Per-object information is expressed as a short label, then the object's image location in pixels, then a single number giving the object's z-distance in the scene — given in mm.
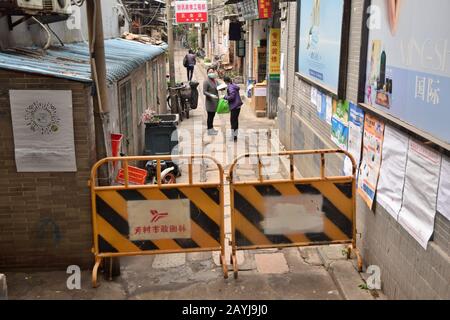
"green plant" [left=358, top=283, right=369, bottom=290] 5223
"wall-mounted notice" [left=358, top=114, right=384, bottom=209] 5254
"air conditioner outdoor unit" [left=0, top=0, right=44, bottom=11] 5797
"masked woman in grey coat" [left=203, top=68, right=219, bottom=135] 13344
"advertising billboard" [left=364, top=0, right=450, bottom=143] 3799
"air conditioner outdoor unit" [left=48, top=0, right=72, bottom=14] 6625
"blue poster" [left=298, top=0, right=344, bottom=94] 6891
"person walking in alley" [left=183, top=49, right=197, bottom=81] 25155
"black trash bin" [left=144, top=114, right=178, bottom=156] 10234
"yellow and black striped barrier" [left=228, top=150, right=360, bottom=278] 5480
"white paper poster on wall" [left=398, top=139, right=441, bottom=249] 3998
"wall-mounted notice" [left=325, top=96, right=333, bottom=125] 7238
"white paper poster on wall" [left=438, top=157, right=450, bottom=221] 3736
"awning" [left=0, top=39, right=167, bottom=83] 5297
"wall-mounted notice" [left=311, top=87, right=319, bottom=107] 8352
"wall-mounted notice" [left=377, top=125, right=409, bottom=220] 4617
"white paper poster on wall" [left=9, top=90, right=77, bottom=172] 5242
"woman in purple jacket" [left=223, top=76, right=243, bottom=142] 12883
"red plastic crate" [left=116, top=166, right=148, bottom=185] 7699
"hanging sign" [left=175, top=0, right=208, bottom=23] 19875
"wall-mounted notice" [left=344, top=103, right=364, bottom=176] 5855
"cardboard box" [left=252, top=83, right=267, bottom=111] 16672
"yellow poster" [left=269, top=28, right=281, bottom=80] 14828
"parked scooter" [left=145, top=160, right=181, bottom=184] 8797
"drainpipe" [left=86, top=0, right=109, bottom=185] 5359
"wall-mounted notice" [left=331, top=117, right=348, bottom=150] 6480
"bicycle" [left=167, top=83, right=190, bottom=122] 16344
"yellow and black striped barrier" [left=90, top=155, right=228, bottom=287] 5359
